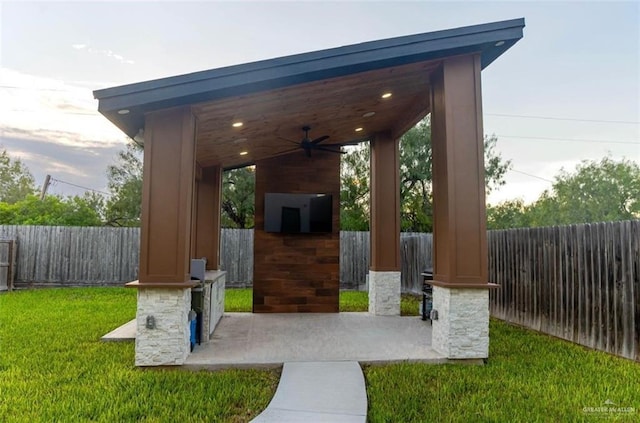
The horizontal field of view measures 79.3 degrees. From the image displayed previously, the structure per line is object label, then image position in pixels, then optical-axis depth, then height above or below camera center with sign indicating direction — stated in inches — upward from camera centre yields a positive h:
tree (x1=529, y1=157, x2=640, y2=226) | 583.5 +76.5
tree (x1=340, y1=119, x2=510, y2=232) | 524.1 +88.5
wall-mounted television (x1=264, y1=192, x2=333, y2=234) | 294.7 +20.4
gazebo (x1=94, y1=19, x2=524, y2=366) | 152.9 +49.8
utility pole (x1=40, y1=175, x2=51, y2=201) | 713.0 +101.7
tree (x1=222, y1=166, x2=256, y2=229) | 550.0 +71.9
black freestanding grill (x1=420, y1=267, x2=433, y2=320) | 253.4 -39.8
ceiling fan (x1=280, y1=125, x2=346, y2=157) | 247.1 +63.5
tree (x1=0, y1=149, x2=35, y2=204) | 712.4 +110.2
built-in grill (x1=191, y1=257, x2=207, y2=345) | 182.7 -29.6
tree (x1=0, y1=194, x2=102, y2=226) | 539.2 +38.4
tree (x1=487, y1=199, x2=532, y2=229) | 645.3 +47.1
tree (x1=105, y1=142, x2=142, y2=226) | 601.3 +87.8
